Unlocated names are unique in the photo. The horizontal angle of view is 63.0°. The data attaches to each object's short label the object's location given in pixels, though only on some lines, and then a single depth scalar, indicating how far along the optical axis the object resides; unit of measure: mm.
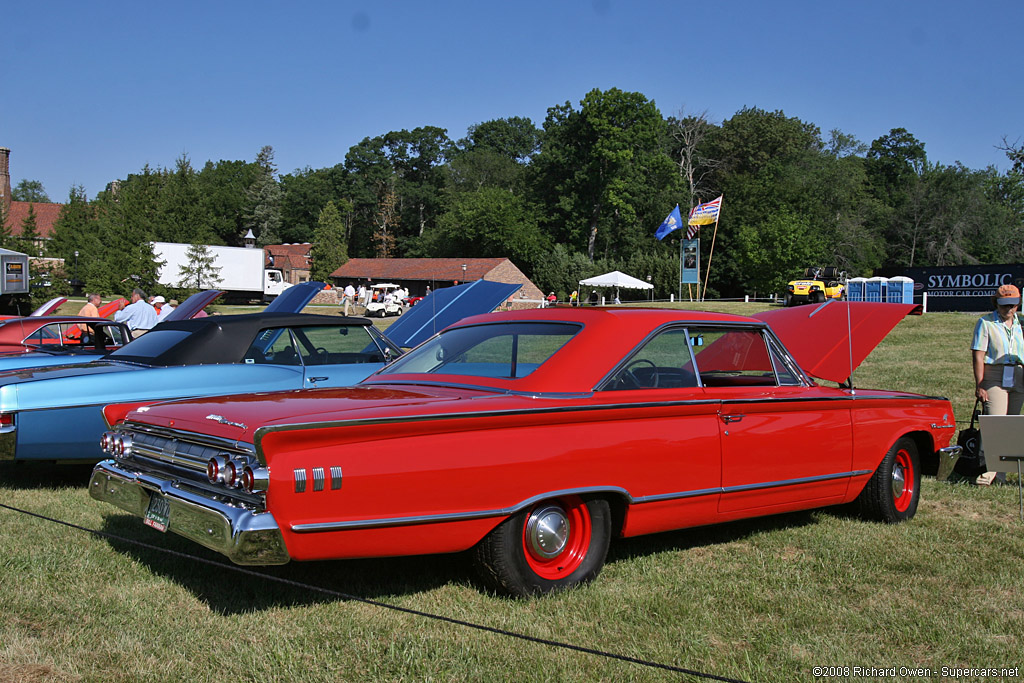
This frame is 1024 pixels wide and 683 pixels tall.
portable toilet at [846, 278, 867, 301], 34469
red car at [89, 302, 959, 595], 3318
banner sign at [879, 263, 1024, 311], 33438
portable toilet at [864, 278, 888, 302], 32781
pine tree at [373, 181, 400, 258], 98438
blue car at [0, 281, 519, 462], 5797
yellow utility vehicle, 44028
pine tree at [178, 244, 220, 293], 47953
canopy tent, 52594
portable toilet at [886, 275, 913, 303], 32688
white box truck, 53938
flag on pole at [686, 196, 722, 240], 41812
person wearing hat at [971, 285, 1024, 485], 7031
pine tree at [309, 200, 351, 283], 84000
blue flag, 44666
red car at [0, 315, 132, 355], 9516
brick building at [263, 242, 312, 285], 87375
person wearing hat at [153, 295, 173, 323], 15207
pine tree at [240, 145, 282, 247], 102125
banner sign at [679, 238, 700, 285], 43250
